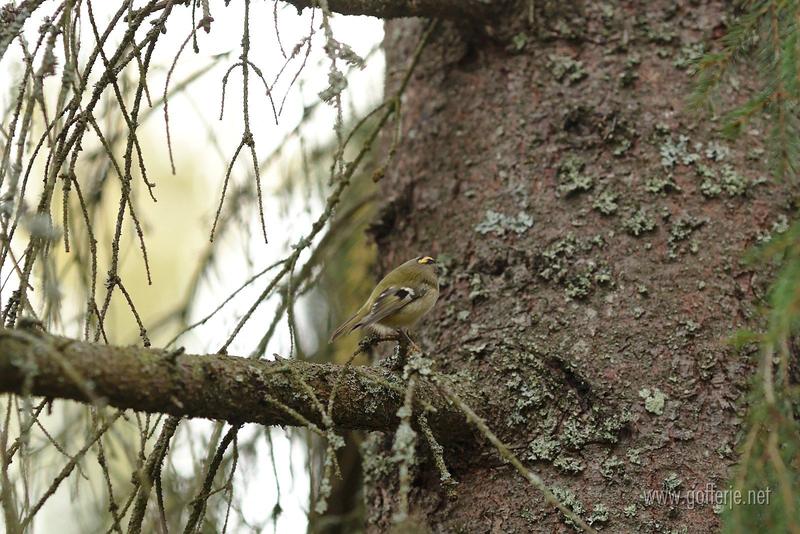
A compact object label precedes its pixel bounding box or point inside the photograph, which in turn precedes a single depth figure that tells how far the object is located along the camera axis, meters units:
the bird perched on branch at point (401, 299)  6.37
